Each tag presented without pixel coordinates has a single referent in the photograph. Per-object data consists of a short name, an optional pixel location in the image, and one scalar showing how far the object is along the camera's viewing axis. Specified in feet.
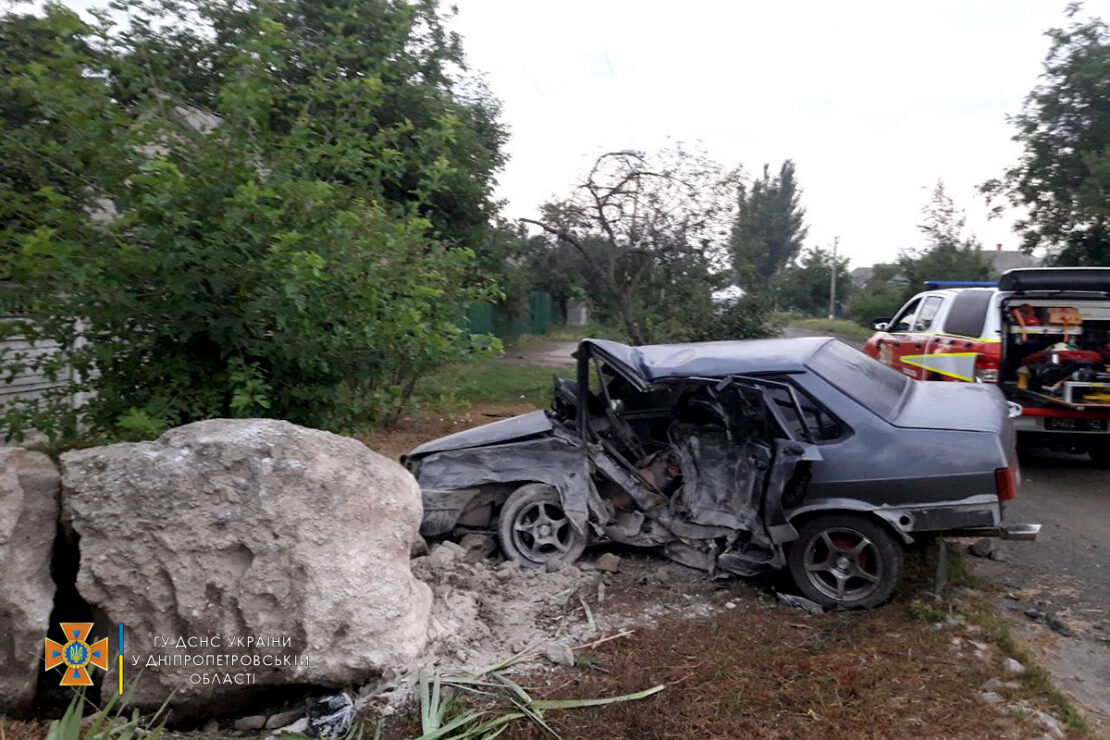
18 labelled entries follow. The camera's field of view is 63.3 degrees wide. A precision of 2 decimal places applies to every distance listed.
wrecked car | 16.56
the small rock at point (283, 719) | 13.61
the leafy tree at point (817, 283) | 164.45
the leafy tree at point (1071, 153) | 54.90
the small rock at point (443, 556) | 18.54
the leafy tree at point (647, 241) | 44.09
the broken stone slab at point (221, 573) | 13.57
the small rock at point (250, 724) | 13.75
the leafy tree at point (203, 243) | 16.02
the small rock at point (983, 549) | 20.47
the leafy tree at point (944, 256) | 82.94
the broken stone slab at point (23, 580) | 13.19
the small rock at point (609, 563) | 18.85
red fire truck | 27.43
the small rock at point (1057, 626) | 16.33
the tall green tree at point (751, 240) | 46.21
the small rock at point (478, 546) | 19.43
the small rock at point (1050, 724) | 12.28
